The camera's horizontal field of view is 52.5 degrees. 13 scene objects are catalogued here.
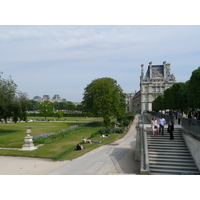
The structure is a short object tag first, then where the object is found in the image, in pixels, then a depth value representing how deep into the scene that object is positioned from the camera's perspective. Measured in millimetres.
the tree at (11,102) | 29703
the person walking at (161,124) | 14327
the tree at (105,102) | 38312
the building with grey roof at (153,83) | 90688
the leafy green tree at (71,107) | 130750
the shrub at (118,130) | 30089
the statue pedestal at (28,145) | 18806
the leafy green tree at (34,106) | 171250
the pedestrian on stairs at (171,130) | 13571
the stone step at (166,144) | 13089
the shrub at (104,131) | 28864
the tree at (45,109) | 68375
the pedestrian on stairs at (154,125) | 14633
